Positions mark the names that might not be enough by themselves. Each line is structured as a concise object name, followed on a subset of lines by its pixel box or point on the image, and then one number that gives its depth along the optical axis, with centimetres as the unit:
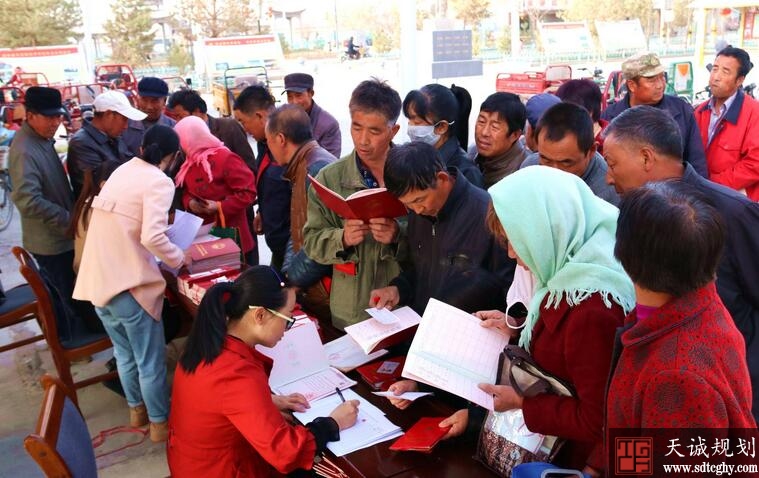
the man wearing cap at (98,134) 363
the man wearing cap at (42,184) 333
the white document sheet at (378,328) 181
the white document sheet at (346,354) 202
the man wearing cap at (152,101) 446
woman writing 162
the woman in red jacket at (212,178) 347
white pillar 595
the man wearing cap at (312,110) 435
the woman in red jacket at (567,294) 126
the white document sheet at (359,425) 161
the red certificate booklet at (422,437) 151
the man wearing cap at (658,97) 335
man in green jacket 229
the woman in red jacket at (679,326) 100
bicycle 677
